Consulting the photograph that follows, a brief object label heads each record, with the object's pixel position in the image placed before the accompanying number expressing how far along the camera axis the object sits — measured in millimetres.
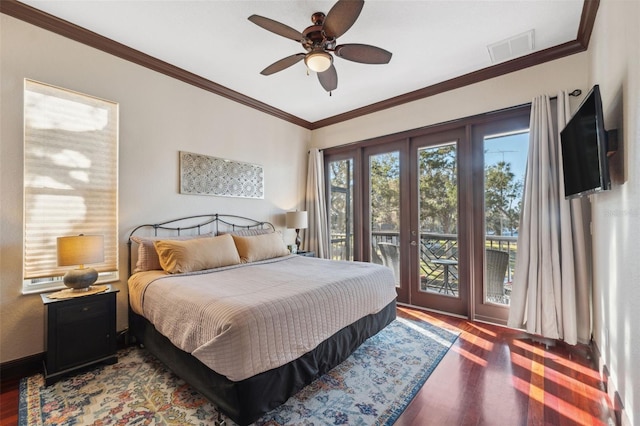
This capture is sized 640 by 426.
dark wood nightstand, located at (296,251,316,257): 4273
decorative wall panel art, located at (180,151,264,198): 3373
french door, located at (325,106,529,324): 3244
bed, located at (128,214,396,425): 1573
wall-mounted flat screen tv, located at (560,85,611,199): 1637
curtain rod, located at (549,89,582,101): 2738
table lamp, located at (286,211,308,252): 4336
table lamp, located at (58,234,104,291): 2174
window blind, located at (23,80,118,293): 2355
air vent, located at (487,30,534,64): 2664
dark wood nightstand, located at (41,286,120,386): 2098
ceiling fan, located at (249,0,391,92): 1915
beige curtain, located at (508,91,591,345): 2637
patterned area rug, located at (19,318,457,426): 1742
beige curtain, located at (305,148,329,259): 4730
